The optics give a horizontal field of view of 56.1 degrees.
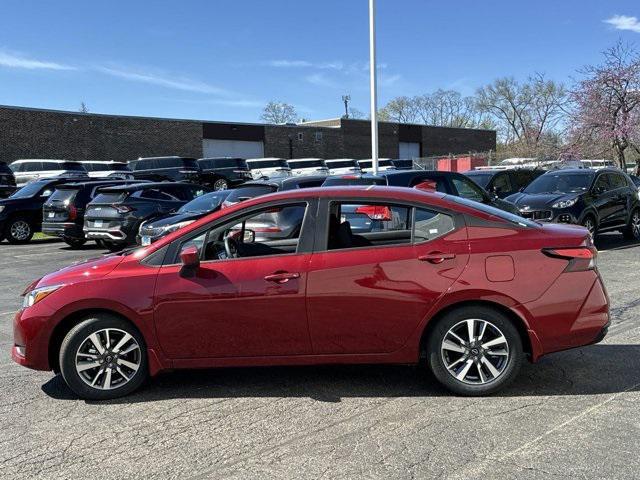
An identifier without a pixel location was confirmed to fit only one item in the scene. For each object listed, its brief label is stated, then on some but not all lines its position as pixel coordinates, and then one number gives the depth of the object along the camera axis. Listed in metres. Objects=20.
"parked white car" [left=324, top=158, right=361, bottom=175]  39.76
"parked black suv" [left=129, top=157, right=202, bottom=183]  30.53
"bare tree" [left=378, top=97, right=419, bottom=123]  94.25
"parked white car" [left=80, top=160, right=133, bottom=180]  31.90
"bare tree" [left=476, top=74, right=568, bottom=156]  59.75
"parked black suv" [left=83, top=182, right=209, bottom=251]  13.62
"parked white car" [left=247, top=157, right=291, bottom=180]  34.34
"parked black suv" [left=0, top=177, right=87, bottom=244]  16.48
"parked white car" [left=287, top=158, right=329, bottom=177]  36.42
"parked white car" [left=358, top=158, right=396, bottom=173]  42.12
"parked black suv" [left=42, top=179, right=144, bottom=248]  14.89
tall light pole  16.16
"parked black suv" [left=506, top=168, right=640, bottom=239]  11.90
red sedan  4.45
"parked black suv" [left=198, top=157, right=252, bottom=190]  30.84
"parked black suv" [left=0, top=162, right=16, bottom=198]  22.38
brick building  39.81
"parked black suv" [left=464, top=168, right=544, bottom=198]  16.03
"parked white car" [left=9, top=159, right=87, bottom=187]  31.14
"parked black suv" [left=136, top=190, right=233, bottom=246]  11.68
